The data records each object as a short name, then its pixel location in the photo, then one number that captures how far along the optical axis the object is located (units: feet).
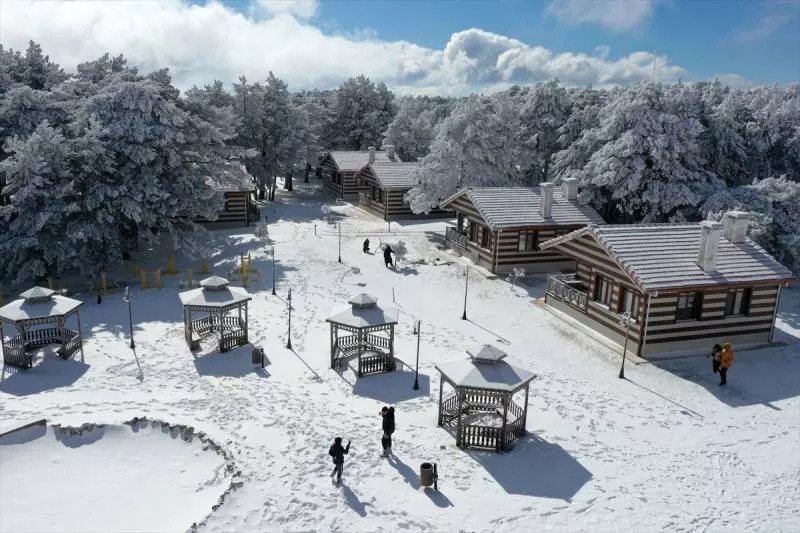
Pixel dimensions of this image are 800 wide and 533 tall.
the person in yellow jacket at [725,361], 65.05
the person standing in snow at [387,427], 49.60
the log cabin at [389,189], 154.71
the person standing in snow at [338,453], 45.80
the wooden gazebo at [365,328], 65.62
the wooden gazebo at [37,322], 65.62
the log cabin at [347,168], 181.88
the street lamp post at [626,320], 71.36
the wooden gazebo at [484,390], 51.57
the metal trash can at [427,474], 45.24
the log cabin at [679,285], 72.54
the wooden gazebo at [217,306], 70.49
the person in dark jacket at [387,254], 108.06
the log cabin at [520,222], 106.22
